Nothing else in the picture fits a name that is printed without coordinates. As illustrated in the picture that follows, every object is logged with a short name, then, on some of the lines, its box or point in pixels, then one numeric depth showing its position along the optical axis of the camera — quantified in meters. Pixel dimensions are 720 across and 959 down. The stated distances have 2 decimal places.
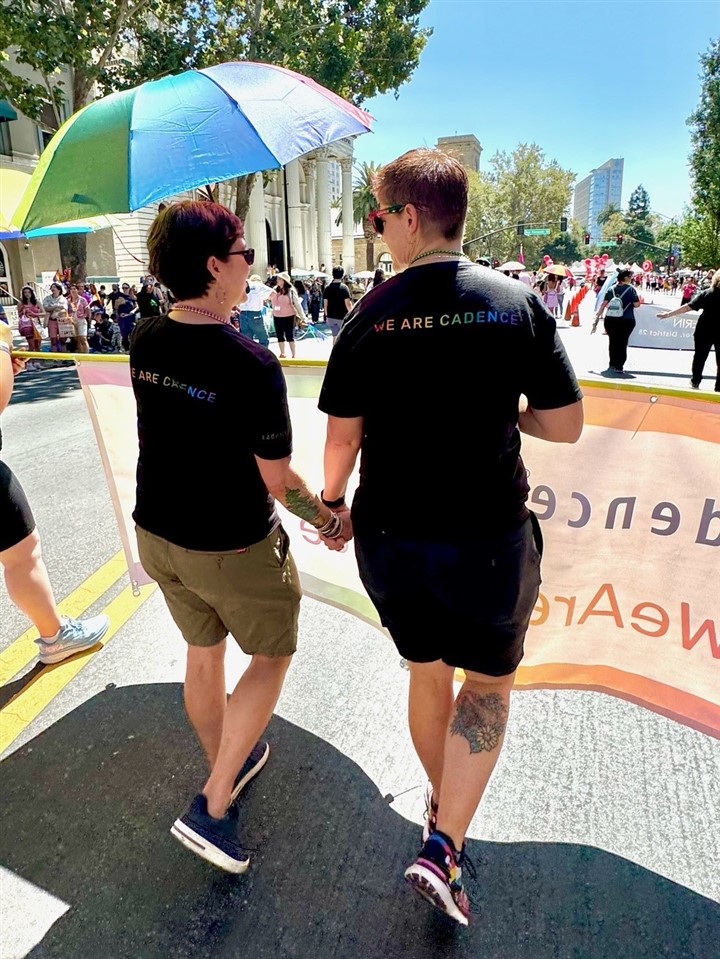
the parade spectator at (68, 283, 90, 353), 15.96
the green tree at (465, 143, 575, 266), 68.19
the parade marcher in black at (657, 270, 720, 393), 9.14
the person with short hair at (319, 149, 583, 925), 1.49
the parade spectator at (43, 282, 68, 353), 15.49
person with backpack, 11.16
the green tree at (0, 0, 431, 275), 14.27
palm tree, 63.49
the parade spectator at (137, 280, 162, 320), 15.41
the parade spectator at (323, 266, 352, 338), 14.91
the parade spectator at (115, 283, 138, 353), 16.11
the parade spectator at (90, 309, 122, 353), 17.47
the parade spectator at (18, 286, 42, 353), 15.35
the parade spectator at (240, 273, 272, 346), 14.73
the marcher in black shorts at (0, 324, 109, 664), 2.70
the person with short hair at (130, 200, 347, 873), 1.67
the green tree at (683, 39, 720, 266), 29.47
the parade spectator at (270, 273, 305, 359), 14.35
